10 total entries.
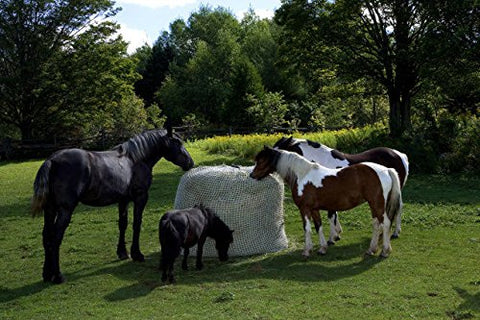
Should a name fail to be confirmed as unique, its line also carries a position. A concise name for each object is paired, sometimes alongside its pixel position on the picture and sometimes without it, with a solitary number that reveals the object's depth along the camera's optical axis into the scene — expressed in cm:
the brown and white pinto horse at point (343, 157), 902
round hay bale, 794
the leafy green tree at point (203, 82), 5038
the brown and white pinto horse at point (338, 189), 737
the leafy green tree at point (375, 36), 1888
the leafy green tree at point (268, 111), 3456
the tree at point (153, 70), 5931
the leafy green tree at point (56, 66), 2972
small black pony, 646
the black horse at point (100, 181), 667
